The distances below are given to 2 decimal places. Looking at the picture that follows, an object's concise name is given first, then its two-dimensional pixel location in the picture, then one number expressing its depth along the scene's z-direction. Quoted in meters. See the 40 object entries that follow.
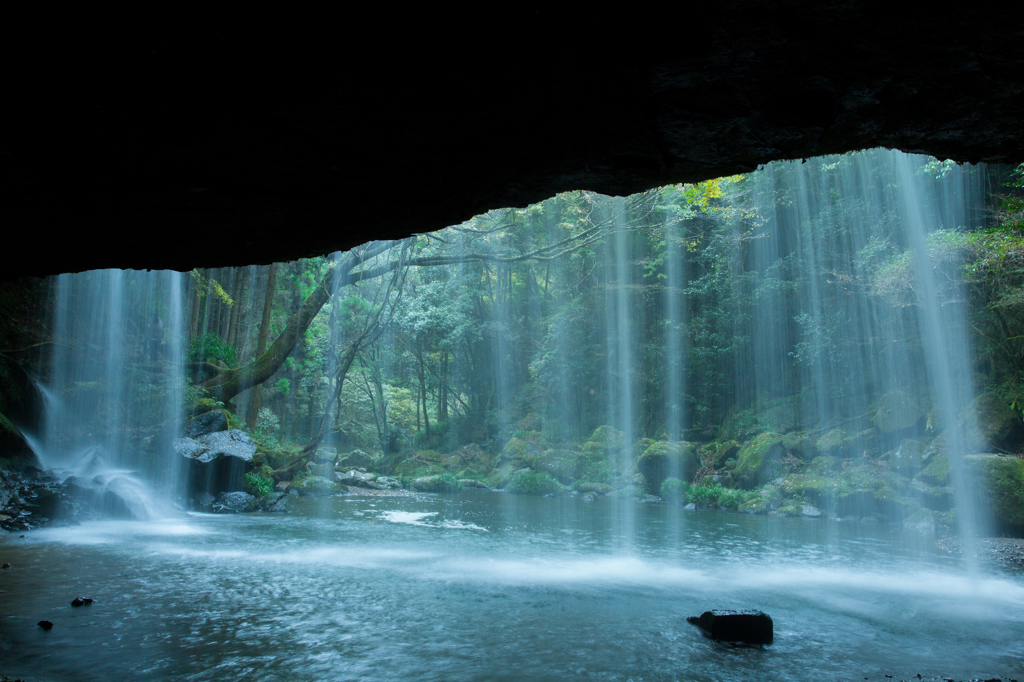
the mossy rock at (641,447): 20.16
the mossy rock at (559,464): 21.52
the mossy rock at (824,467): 16.73
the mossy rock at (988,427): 13.05
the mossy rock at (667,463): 19.00
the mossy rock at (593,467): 20.92
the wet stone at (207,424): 13.03
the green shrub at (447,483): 20.58
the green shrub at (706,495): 16.92
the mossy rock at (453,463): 24.50
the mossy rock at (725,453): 19.27
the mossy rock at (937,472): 13.10
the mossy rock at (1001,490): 10.78
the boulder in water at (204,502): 12.21
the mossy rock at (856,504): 14.59
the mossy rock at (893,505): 13.80
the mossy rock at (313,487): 16.62
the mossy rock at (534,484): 20.70
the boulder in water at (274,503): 12.73
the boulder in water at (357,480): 19.77
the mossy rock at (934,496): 12.72
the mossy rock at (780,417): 19.59
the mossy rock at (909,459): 15.01
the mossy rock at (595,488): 19.80
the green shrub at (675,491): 17.94
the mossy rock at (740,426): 20.00
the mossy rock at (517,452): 22.61
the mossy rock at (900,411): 16.05
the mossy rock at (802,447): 17.70
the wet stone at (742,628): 4.73
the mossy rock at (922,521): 12.44
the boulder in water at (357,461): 25.19
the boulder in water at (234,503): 12.30
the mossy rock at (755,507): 15.62
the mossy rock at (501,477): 21.92
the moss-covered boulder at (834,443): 17.28
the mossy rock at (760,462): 17.34
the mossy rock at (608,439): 22.06
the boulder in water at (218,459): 12.44
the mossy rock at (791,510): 15.03
